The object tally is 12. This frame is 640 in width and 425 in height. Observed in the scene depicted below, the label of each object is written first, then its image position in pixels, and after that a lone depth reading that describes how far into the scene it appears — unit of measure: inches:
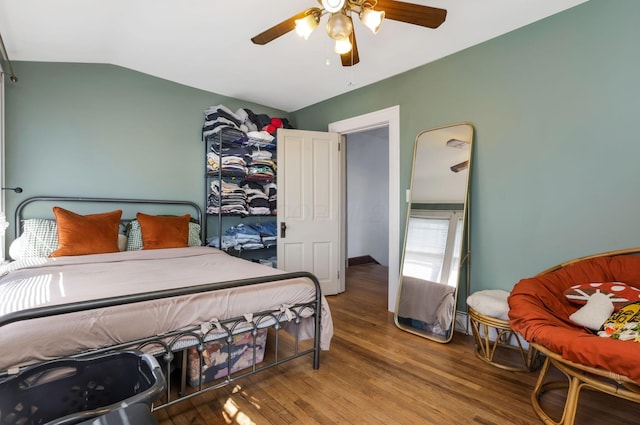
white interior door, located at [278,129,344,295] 147.5
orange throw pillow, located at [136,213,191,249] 121.8
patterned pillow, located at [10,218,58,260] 104.6
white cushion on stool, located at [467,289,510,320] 87.0
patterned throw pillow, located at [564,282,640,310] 68.5
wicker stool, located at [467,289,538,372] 86.2
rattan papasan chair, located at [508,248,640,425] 53.2
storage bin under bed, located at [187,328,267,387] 76.3
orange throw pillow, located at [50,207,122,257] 105.0
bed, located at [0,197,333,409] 50.3
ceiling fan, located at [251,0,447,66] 65.2
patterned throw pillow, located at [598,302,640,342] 60.0
